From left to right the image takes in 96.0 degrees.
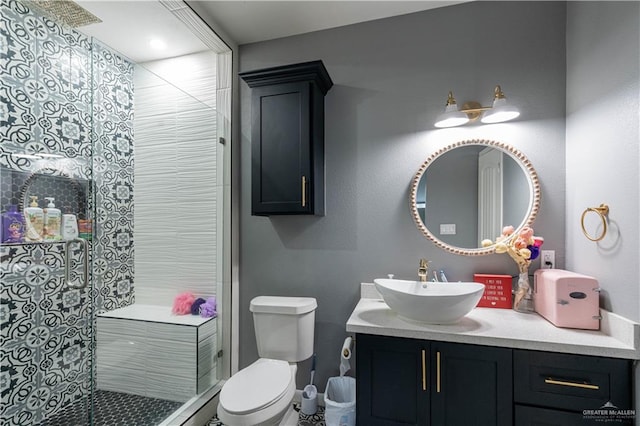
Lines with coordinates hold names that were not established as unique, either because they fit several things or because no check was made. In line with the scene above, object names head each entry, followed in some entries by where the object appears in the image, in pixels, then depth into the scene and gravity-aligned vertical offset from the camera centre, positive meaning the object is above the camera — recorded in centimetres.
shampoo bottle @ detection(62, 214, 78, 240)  164 -8
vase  160 -45
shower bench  186 -94
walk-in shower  155 +1
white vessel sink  132 -42
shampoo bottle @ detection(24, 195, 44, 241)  150 -4
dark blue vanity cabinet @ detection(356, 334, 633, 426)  117 -74
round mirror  173 +13
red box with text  167 -44
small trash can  165 -114
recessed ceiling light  209 +126
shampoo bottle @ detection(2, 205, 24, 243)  139 -6
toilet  133 -88
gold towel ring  133 +2
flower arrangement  160 -20
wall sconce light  163 +61
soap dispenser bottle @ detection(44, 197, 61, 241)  157 -5
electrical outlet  166 -25
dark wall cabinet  182 +50
